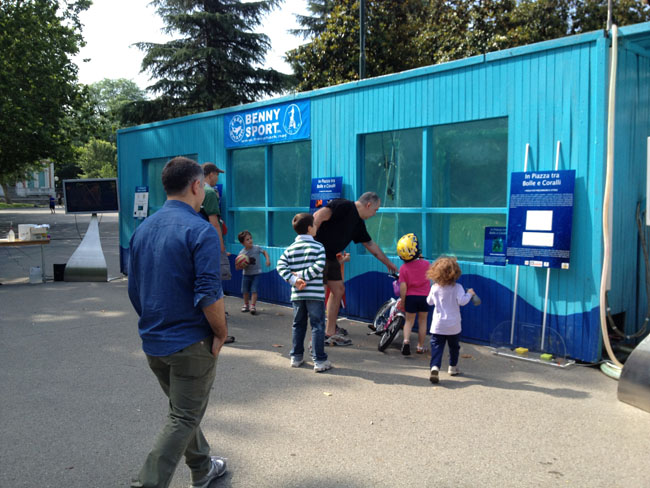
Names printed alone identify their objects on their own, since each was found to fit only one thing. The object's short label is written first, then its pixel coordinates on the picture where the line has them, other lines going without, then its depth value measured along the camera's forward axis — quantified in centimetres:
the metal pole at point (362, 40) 1645
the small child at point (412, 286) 627
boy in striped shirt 562
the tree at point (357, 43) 2056
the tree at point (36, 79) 2261
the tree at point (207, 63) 3061
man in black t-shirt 667
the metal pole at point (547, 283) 597
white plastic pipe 546
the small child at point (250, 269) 874
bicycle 647
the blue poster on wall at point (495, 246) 658
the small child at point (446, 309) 534
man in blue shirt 286
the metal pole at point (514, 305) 622
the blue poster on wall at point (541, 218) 587
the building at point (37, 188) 7862
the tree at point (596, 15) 1830
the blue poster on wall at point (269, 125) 889
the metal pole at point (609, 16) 571
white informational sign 1234
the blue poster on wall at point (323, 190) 833
